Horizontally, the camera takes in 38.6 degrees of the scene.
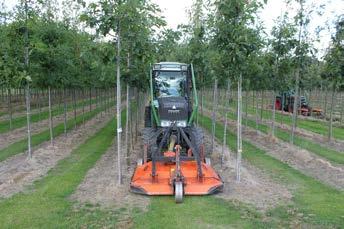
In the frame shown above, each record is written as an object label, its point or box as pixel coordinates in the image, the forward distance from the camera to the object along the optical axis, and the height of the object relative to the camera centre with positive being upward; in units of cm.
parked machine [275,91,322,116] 3682 -280
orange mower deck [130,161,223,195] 1068 -249
